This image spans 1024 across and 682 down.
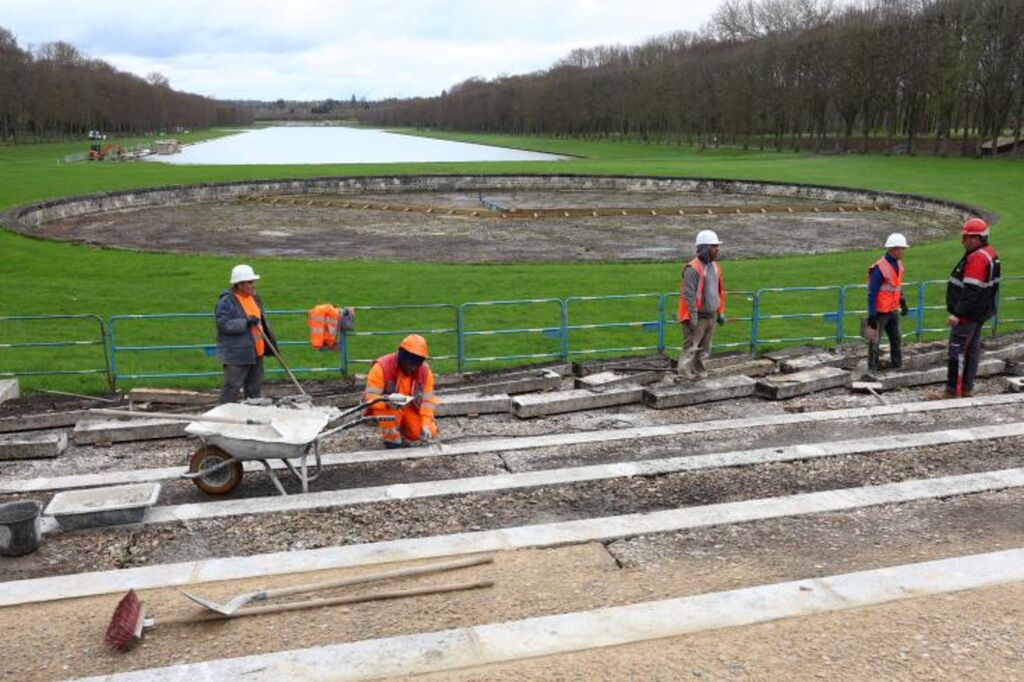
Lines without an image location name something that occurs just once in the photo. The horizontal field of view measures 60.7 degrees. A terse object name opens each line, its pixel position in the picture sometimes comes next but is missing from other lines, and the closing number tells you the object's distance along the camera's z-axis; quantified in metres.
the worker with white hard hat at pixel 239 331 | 9.52
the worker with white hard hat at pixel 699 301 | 11.24
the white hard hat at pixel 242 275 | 9.51
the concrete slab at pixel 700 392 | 10.87
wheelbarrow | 7.68
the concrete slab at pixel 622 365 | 12.49
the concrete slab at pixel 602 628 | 5.17
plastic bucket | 6.64
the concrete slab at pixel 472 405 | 10.73
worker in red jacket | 10.43
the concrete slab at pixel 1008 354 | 12.70
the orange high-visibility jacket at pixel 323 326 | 10.51
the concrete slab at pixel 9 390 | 11.09
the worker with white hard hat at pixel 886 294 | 11.80
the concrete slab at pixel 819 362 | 12.23
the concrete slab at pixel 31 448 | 9.09
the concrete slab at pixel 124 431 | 9.63
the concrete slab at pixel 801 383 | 11.13
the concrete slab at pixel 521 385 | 11.48
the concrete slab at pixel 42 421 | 10.14
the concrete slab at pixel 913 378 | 11.61
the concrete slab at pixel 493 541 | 6.25
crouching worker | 8.80
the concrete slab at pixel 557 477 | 7.63
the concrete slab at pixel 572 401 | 10.61
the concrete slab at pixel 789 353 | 12.80
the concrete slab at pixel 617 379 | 11.47
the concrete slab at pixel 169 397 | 10.88
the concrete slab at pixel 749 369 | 12.30
